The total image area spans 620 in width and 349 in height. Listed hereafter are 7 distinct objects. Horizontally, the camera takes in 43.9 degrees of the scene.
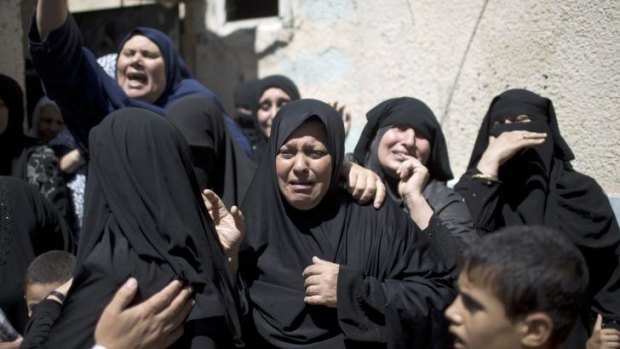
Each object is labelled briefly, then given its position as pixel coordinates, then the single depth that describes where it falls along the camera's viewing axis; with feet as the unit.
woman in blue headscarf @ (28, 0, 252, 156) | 10.48
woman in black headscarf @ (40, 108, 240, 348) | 6.70
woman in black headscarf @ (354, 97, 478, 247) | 9.87
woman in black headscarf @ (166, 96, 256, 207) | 10.67
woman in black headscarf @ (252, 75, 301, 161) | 16.25
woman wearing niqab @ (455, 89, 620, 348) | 10.89
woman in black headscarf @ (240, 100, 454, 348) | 8.15
